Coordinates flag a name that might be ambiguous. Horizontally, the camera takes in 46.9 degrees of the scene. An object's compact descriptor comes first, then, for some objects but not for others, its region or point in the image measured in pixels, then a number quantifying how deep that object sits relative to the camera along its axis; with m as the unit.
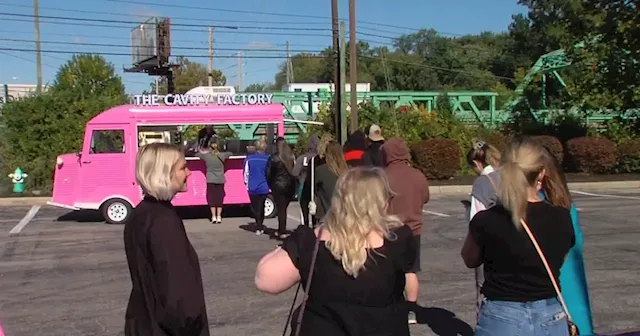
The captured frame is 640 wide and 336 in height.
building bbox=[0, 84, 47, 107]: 41.63
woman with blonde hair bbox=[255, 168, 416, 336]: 2.92
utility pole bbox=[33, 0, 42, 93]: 41.97
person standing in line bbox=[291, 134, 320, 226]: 9.71
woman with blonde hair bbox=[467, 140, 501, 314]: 5.32
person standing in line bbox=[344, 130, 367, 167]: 8.23
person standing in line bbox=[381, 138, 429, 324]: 6.24
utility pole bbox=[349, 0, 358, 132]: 24.58
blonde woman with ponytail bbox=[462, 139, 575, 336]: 3.35
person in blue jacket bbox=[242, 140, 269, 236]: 12.35
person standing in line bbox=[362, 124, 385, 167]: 7.93
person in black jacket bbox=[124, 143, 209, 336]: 3.10
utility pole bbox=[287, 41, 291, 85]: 83.66
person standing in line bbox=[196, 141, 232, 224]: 14.14
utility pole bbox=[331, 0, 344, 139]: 24.56
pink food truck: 14.86
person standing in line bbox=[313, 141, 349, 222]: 7.85
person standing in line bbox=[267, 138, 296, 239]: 11.53
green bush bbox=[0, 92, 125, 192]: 21.47
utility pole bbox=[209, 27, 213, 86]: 58.47
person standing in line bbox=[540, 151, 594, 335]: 3.65
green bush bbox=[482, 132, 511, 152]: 24.60
